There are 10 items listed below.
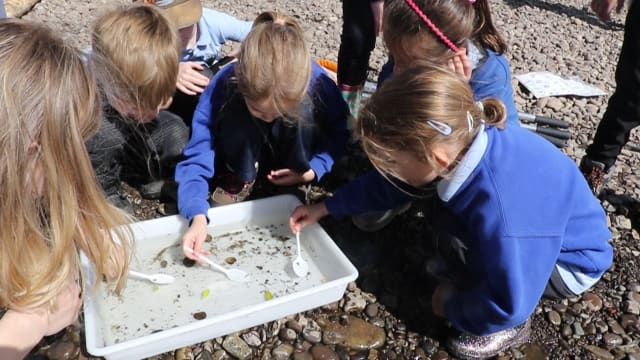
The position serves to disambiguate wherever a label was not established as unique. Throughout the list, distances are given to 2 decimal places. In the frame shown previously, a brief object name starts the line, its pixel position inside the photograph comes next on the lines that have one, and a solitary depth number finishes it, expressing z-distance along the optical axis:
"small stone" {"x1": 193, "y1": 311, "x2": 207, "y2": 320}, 1.96
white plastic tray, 1.77
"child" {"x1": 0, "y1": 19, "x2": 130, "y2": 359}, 1.24
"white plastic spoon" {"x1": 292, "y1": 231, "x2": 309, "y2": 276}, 2.16
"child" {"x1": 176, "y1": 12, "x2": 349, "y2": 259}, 2.03
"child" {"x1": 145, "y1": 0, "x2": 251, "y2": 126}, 2.54
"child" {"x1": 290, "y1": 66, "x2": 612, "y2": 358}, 1.53
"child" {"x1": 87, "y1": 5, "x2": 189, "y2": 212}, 2.08
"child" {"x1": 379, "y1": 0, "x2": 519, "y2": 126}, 2.05
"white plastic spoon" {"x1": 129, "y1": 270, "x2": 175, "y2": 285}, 2.02
